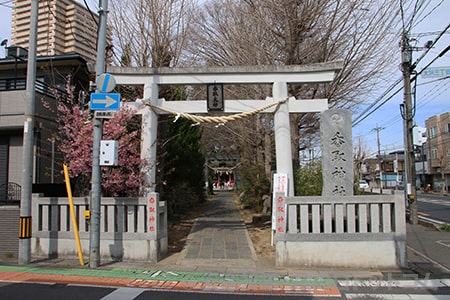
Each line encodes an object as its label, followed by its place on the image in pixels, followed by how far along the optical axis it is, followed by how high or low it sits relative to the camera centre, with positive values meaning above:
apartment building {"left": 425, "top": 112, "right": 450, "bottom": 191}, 48.91 +3.54
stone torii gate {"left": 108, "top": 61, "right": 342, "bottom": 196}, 9.86 +2.38
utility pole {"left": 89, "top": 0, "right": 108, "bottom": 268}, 8.02 -0.09
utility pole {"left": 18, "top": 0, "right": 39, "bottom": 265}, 8.41 +0.58
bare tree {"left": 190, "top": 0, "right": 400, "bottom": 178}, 12.90 +5.12
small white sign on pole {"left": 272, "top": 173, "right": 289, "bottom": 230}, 9.61 -0.24
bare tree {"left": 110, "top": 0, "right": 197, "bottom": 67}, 12.12 +4.80
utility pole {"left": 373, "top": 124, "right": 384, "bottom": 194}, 61.65 +7.64
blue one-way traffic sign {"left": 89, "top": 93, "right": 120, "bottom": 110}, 8.08 +1.64
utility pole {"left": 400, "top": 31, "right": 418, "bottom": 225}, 16.45 +2.22
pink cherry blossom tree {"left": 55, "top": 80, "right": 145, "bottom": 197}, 9.48 +0.68
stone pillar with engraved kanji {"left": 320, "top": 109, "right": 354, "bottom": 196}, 9.55 +0.56
